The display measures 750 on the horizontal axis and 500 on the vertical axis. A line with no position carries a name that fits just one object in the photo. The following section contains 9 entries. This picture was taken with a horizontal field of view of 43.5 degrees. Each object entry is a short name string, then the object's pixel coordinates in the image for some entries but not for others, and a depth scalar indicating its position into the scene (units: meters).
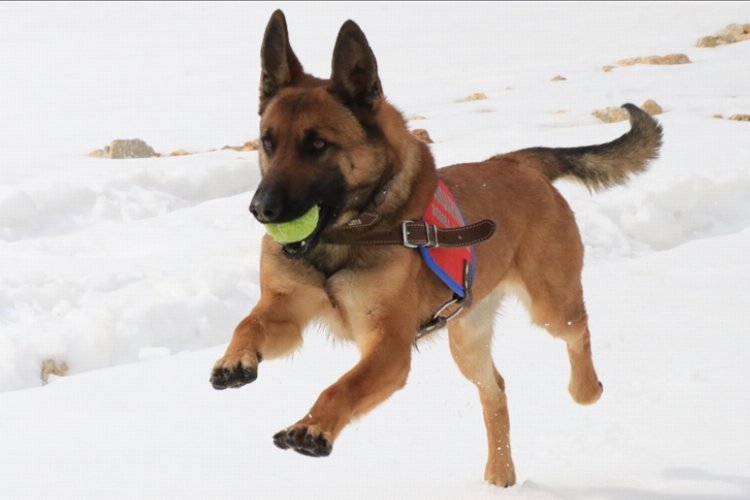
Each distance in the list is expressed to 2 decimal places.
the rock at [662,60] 23.14
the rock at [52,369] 7.20
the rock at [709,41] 25.58
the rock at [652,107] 16.91
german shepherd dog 3.62
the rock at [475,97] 21.19
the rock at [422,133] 14.27
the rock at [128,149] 15.84
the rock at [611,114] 16.52
